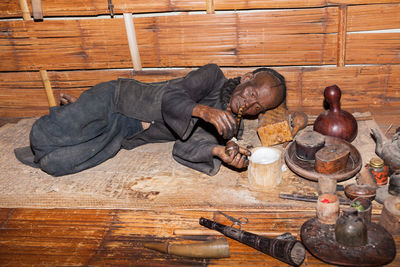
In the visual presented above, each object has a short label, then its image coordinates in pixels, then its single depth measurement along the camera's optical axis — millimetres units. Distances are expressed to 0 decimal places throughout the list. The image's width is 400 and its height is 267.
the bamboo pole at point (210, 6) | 3921
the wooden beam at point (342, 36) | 3785
